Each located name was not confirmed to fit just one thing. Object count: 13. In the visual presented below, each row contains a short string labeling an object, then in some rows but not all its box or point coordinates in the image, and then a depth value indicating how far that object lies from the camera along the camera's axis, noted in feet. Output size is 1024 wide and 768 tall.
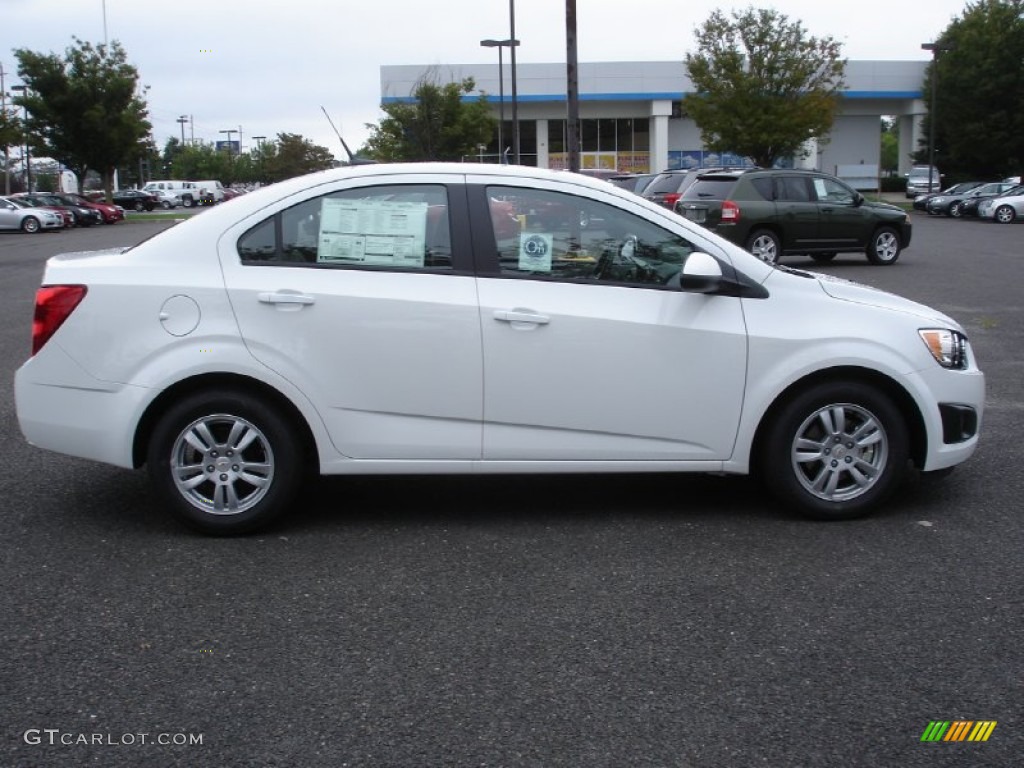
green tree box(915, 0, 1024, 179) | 175.32
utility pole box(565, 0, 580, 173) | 68.85
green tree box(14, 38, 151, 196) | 175.57
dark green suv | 63.82
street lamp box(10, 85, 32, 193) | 178.60
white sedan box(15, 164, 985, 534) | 16.53
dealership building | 195.42
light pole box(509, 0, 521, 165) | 124.26
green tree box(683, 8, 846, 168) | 147.13
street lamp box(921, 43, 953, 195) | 152.82
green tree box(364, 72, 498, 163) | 105.60
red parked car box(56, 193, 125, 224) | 159.54
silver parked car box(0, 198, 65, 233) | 140.36
